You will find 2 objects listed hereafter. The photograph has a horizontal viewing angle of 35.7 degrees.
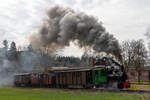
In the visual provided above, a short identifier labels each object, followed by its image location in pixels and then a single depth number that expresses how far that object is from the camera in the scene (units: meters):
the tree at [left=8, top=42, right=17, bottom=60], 41.03
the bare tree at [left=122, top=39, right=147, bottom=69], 47.78
